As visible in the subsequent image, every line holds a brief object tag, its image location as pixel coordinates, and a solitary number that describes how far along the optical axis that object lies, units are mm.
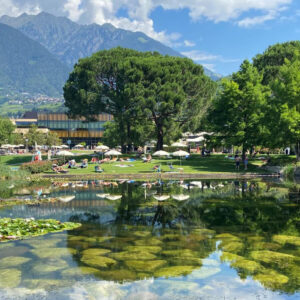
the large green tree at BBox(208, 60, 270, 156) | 50594
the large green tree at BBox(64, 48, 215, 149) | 58225
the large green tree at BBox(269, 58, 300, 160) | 45219
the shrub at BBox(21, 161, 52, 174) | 46062
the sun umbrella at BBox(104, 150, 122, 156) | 53656
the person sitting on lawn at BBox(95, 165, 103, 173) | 47041
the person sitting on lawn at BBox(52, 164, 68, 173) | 46484
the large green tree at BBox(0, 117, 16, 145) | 91719
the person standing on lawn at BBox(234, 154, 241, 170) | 49812
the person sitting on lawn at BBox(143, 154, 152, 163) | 56844
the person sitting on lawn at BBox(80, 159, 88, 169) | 50969
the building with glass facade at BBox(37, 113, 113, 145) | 137750
